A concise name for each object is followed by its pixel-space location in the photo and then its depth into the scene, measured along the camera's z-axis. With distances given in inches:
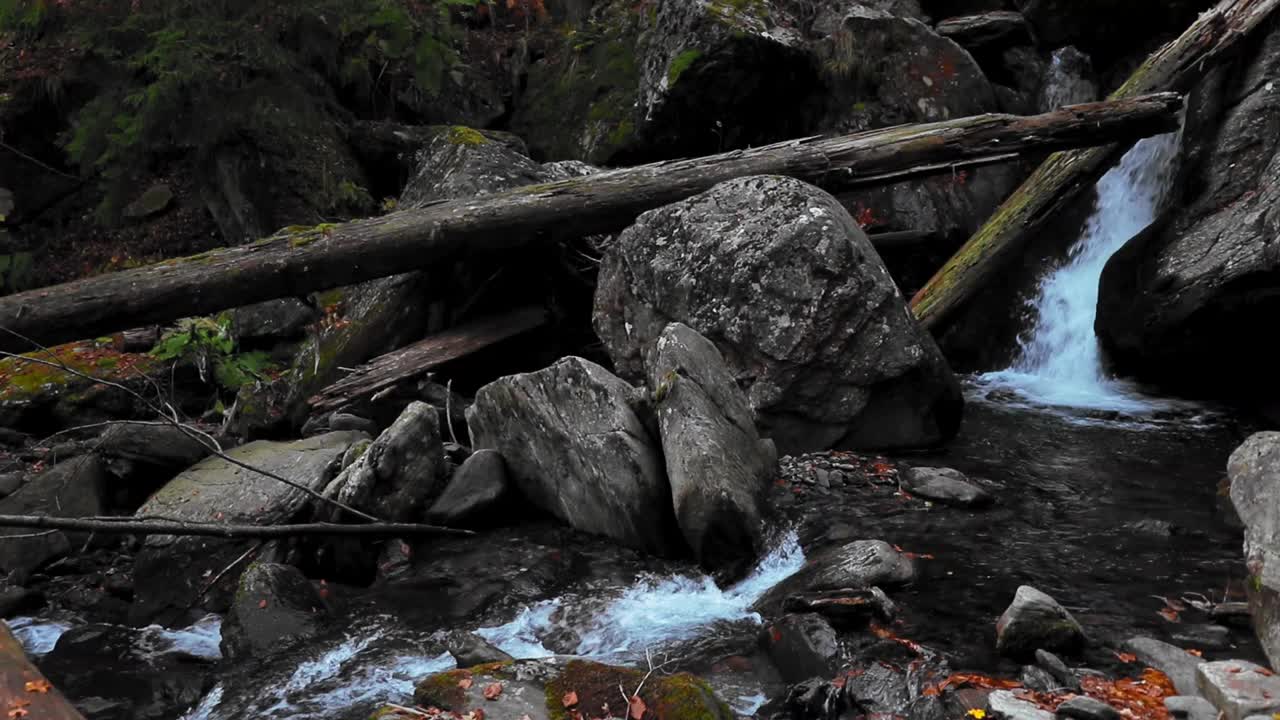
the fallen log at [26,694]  136.4
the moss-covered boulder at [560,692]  141.3
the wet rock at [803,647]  166.1
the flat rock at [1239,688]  127.7
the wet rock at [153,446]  309.4
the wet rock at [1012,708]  138.7
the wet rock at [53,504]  265.1
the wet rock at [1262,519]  156.1
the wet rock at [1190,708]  134.1
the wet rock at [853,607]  178.1
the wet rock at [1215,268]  311.0
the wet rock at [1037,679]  151.0
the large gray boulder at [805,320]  289.6
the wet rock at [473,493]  254.8
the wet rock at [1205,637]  164.2
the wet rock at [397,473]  246.8
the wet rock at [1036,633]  164.1
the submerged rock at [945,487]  249.0
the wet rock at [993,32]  522.3
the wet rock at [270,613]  205.2
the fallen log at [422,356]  343.0
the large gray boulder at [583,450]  228.8
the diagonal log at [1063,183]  372.5
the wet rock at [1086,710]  134.6
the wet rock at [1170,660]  148.6
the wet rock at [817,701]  151.8
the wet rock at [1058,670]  151.4
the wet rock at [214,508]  246.1
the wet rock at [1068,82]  501.4
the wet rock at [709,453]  213.3
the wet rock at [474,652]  174.8
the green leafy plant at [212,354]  386.6
